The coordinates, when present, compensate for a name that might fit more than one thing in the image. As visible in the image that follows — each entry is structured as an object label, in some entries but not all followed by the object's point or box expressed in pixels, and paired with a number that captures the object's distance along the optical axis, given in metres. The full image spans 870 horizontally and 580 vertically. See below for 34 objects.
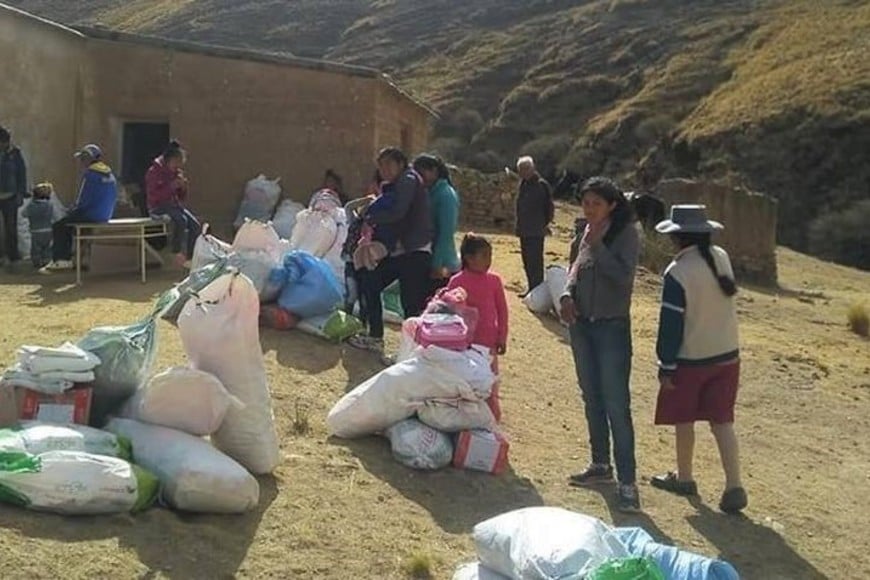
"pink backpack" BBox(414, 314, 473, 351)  6.29
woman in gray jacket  5.91
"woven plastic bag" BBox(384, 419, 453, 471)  6.10
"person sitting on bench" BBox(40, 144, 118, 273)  11.12
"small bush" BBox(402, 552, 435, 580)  4.84
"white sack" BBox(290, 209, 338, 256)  10.09
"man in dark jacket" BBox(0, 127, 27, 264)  12.13
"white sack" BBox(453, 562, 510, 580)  4.48
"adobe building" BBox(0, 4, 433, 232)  15.37
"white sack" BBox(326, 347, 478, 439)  6.16
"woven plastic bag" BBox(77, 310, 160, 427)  5.38
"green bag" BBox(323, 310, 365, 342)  8.48
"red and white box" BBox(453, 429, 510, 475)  6.20
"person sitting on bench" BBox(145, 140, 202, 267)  11.54
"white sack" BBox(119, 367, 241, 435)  5.20
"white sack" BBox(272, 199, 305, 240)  14.03
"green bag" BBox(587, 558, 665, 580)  3.81
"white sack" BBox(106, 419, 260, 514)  4.84
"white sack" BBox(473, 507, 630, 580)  4.09
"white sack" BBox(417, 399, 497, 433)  6.19
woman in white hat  5.96
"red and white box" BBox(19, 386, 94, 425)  5.04
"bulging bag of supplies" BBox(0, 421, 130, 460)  4.63
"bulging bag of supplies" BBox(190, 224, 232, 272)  9.63
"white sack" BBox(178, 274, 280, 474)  5.44
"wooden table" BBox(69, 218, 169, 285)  11.16
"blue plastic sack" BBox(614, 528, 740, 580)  4.26
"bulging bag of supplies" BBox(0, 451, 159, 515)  4.48
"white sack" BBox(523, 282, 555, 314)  11.95
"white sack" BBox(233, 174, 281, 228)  15.02
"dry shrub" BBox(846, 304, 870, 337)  15.55
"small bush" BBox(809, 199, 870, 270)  31.14
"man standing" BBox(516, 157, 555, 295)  11.62
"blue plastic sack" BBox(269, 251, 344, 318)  8.90
